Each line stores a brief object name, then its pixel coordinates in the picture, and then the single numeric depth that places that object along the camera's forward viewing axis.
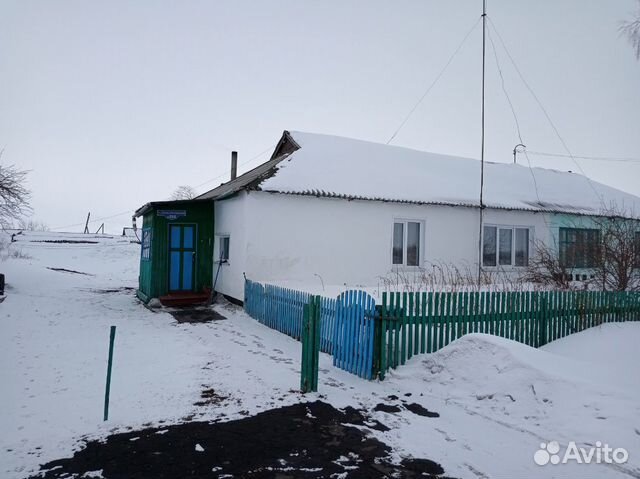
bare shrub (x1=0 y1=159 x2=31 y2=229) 18.02
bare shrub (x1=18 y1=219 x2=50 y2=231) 70.30
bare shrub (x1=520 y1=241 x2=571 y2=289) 11.82
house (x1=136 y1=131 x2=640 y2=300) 12.46
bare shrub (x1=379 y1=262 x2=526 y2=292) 12.51
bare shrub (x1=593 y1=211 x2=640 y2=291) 10.78
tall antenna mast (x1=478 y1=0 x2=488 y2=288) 11.73
